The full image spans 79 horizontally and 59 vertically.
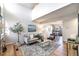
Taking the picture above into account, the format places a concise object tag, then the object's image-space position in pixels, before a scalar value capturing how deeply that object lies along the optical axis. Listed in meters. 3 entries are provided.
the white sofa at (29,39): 2.98
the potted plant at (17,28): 2.93
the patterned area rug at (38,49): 2.96
